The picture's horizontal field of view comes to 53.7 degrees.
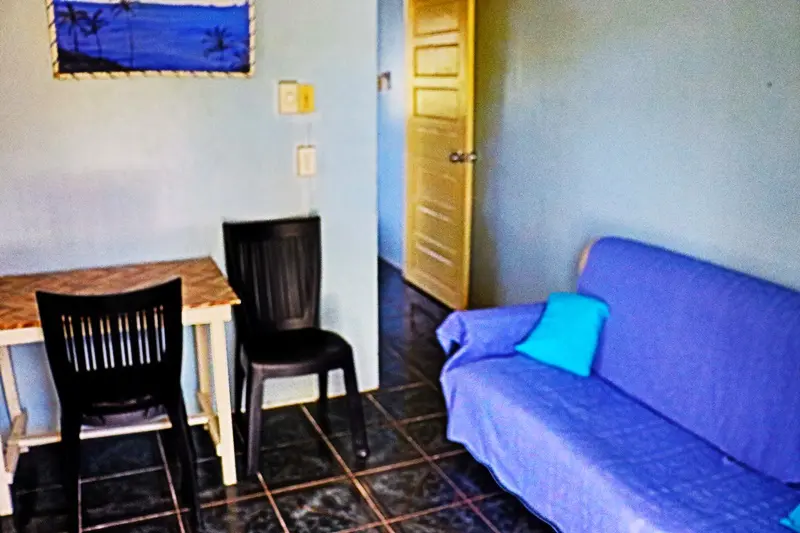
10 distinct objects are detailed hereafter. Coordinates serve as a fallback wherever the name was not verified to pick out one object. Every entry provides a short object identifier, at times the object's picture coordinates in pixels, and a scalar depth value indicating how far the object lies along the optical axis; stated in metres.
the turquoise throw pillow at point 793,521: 1.98
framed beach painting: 2.90
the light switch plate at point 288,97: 3.23
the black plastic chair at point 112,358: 2.40
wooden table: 2.66
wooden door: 4.54
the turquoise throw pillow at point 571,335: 2.93
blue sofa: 2.19
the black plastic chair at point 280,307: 2.96
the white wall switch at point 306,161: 3.32
